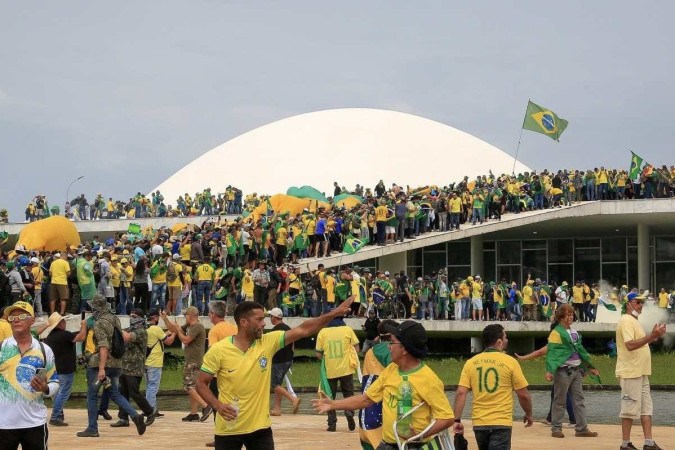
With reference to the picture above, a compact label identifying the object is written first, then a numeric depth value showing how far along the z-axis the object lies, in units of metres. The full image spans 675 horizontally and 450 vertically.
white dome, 59.41
